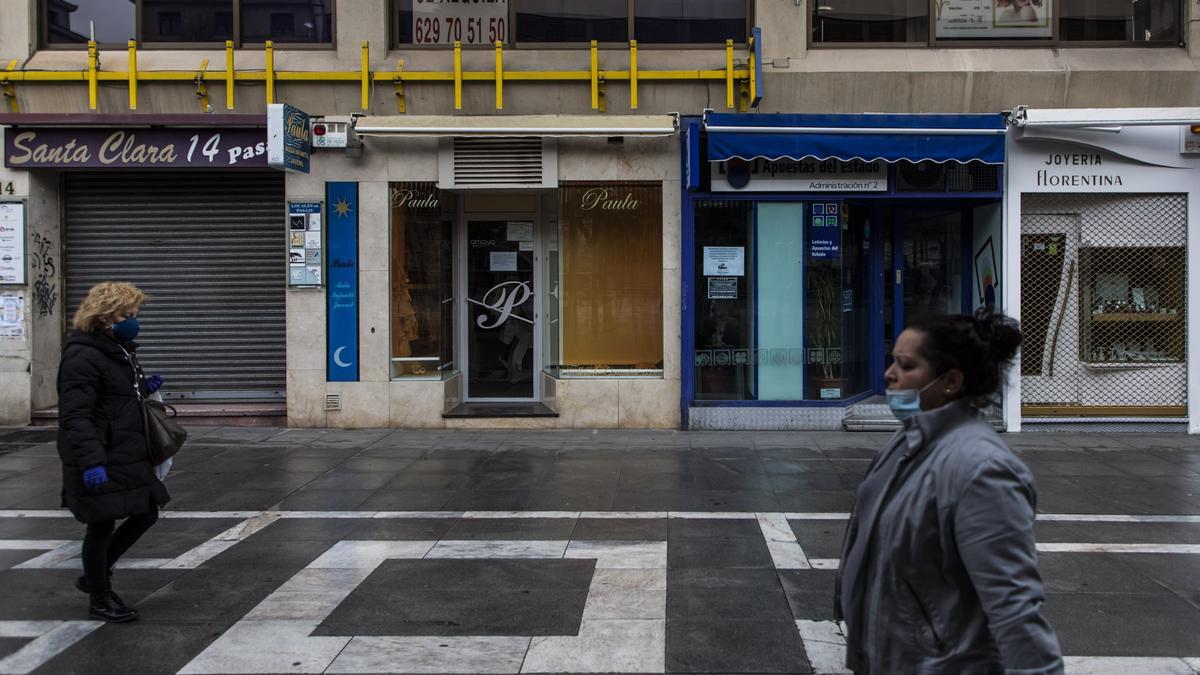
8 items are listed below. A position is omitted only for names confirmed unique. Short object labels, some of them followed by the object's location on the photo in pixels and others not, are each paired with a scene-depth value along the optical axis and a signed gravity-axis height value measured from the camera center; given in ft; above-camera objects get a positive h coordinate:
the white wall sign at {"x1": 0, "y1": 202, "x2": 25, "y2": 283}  37.27 +2.76
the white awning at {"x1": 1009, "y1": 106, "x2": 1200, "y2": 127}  34.50 +6.95
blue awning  34.63 +6.19
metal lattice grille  36.47 +0.27
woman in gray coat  7.39 -1.83
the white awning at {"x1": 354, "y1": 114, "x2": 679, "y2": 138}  35.22 +6.93
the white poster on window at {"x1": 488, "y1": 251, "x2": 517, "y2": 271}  40.22 +2.11
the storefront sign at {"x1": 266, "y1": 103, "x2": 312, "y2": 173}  33.65 +6.32
